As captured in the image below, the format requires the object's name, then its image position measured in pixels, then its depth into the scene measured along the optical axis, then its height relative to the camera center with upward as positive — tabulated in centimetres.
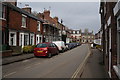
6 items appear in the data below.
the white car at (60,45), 2612 -69
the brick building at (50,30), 3547 +284
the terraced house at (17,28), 1869 +183
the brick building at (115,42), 551 -4
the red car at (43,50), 1747 -101
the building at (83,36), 13200 +410
